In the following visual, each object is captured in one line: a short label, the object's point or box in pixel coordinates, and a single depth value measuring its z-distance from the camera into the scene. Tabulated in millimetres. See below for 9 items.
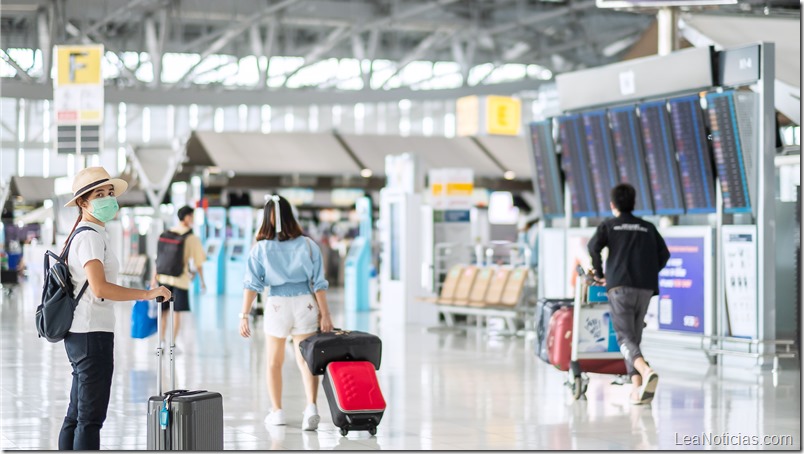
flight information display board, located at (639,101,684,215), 13141
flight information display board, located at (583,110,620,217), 14062
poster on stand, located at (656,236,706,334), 12719
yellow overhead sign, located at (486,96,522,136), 33781
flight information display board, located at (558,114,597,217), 14469
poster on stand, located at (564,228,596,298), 14375
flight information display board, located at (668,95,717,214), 12688
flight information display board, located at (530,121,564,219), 15055
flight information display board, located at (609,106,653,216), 13609
